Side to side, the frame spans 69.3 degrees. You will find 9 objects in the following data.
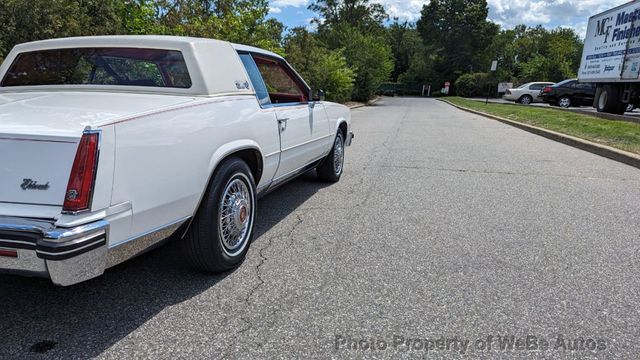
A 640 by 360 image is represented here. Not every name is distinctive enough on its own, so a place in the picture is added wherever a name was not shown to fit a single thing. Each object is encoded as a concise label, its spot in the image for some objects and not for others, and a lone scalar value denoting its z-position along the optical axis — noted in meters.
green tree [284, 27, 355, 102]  21.45
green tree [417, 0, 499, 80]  68.00
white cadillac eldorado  2.20
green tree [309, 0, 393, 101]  32.44
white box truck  15.07
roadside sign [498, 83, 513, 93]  32.47
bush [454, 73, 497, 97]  57.31
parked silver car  30.66
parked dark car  24.52
